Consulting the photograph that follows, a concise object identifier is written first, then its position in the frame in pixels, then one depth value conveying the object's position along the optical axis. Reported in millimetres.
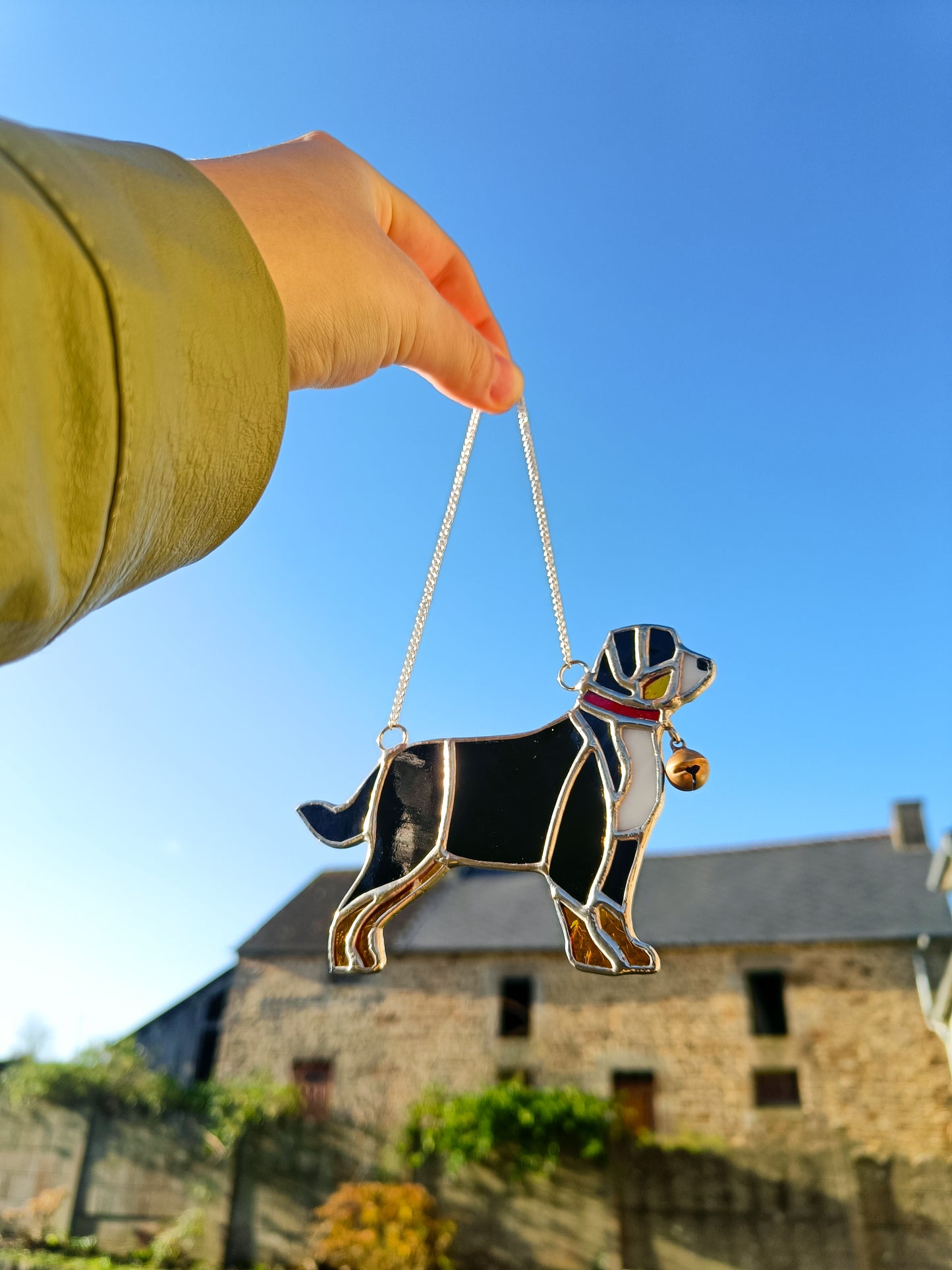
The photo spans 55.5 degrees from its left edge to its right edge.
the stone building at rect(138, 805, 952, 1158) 15234
